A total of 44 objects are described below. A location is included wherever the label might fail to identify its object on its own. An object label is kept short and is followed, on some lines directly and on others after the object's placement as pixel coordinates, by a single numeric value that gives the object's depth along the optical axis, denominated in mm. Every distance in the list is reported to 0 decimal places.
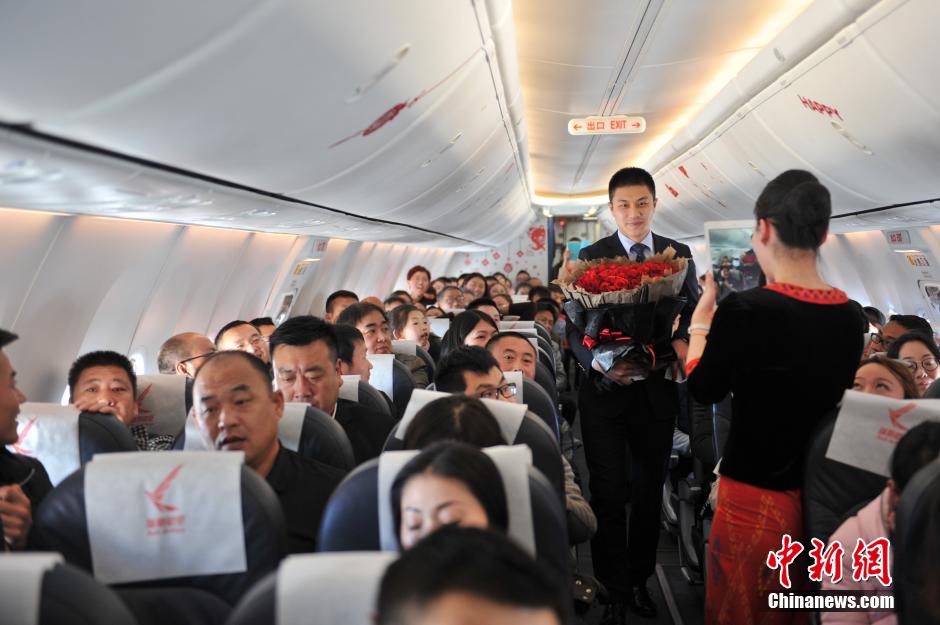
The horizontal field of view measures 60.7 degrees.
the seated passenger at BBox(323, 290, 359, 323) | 7436
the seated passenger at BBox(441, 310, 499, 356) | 5312
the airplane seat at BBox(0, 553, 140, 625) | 1418
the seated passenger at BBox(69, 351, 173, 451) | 3771
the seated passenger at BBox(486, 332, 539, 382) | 4367
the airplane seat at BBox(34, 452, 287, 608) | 1904
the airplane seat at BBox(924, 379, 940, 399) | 3475
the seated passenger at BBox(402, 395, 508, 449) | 2428
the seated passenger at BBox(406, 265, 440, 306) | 11422
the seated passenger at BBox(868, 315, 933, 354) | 5679
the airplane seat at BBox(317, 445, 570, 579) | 1958
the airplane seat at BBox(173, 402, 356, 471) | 2881
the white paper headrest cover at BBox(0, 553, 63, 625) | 1414
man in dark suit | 3863
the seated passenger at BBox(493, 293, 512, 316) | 10909
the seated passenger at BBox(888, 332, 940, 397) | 4418
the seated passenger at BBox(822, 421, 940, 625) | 2180
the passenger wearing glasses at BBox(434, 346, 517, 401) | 3410
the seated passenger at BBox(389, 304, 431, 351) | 6668
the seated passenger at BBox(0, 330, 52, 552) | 2594
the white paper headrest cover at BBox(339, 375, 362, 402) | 3787
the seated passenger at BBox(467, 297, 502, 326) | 7427
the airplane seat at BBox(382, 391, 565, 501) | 2648
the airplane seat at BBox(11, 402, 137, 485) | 3082
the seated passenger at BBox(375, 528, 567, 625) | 1176
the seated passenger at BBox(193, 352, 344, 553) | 2609
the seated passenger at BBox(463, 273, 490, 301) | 12797
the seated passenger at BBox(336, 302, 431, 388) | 5566
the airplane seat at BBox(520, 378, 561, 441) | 3523
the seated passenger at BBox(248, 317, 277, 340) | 6801
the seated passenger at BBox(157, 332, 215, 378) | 5145
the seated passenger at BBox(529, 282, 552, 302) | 12992
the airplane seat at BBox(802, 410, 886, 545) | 2541
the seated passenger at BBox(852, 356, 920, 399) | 3482
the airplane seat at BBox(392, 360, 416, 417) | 4613
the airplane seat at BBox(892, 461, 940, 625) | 1819
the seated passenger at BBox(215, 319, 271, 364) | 5535
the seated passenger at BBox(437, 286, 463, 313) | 10203
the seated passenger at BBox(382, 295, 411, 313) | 9318
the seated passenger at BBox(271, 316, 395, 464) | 3586
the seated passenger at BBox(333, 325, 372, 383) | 4410
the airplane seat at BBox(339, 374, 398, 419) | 3756
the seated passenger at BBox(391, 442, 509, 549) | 1818
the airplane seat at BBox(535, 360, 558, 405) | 4436
